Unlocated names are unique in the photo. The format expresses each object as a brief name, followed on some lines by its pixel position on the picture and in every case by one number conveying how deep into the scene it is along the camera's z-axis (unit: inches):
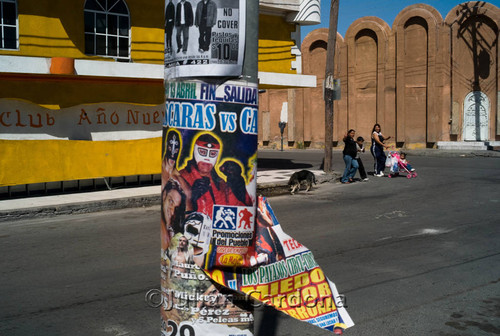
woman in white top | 688.4
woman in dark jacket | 645.3
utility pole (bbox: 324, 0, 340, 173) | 688.4
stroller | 676.7
